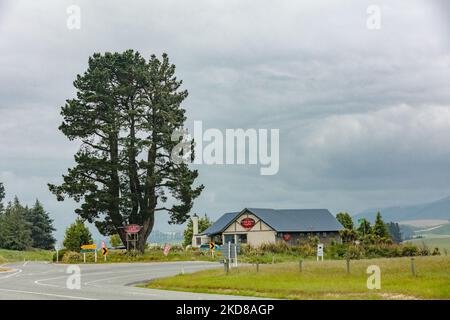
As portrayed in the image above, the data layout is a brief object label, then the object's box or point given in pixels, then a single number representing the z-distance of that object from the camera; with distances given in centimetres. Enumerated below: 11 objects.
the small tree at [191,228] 9319
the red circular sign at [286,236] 7446
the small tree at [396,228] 14138
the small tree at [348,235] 7215
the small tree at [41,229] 10388
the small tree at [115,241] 9419
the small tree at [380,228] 7356
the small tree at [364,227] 7525
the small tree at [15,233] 9281
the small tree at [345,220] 8144
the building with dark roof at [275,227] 7444
